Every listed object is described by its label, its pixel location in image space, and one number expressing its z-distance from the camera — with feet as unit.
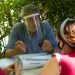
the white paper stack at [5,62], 9.85
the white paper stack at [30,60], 9.43
